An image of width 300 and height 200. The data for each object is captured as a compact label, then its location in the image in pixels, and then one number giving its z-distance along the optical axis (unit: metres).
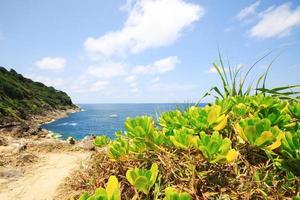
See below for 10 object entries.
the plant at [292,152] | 0.94
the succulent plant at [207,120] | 1.20
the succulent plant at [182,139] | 1.05
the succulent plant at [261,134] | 0.98
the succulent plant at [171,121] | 1.38
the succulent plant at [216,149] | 0.91
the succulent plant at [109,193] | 0.74
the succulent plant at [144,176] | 0.85
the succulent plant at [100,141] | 1.62
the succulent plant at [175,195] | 0.72
